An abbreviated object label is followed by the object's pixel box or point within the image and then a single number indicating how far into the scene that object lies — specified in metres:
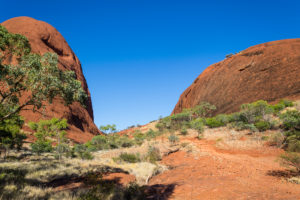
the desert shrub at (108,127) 33.25
